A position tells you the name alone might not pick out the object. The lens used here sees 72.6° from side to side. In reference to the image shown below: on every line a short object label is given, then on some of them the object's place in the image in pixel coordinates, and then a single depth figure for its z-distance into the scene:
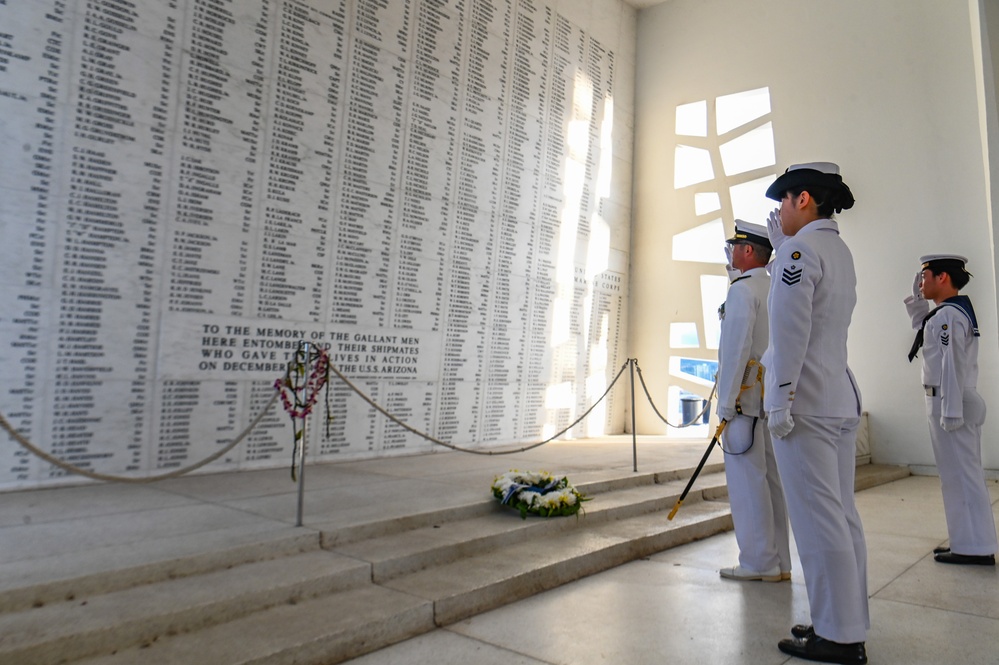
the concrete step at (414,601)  2.29
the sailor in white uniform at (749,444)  3.45
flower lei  3.55
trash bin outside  8.34
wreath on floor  3.97
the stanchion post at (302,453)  3.26
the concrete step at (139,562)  2.42
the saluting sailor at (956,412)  3.85
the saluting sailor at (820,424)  2.44
